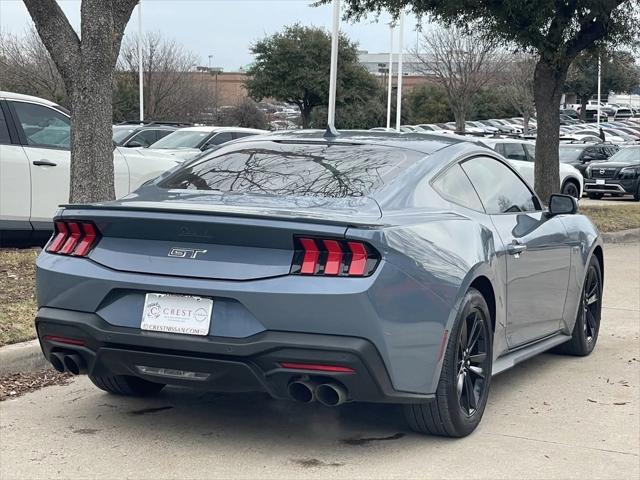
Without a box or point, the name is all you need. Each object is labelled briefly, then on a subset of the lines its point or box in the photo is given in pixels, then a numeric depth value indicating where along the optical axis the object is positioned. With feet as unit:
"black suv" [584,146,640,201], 83.56
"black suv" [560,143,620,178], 93.81
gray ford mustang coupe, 14.20
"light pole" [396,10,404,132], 103.00
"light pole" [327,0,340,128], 62.69
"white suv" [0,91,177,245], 33.83
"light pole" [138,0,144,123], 120.47
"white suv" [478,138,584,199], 68.90
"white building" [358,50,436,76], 171.42
